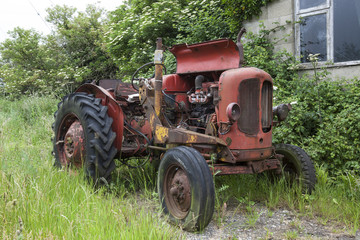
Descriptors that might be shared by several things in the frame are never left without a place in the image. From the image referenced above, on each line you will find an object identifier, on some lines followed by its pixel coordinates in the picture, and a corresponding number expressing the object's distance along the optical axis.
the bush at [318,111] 4.29
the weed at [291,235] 2.69
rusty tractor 2.88
